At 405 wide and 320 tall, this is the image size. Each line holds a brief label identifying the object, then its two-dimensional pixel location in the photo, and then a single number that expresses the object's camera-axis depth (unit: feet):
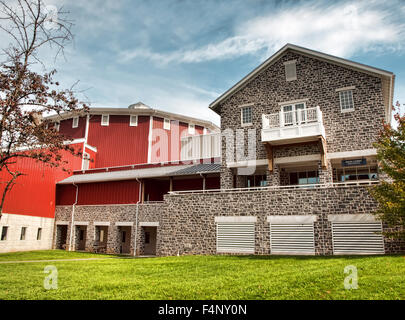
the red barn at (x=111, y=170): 83.46
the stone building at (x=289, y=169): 53.52
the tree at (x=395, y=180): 41.60
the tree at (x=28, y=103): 37.26
